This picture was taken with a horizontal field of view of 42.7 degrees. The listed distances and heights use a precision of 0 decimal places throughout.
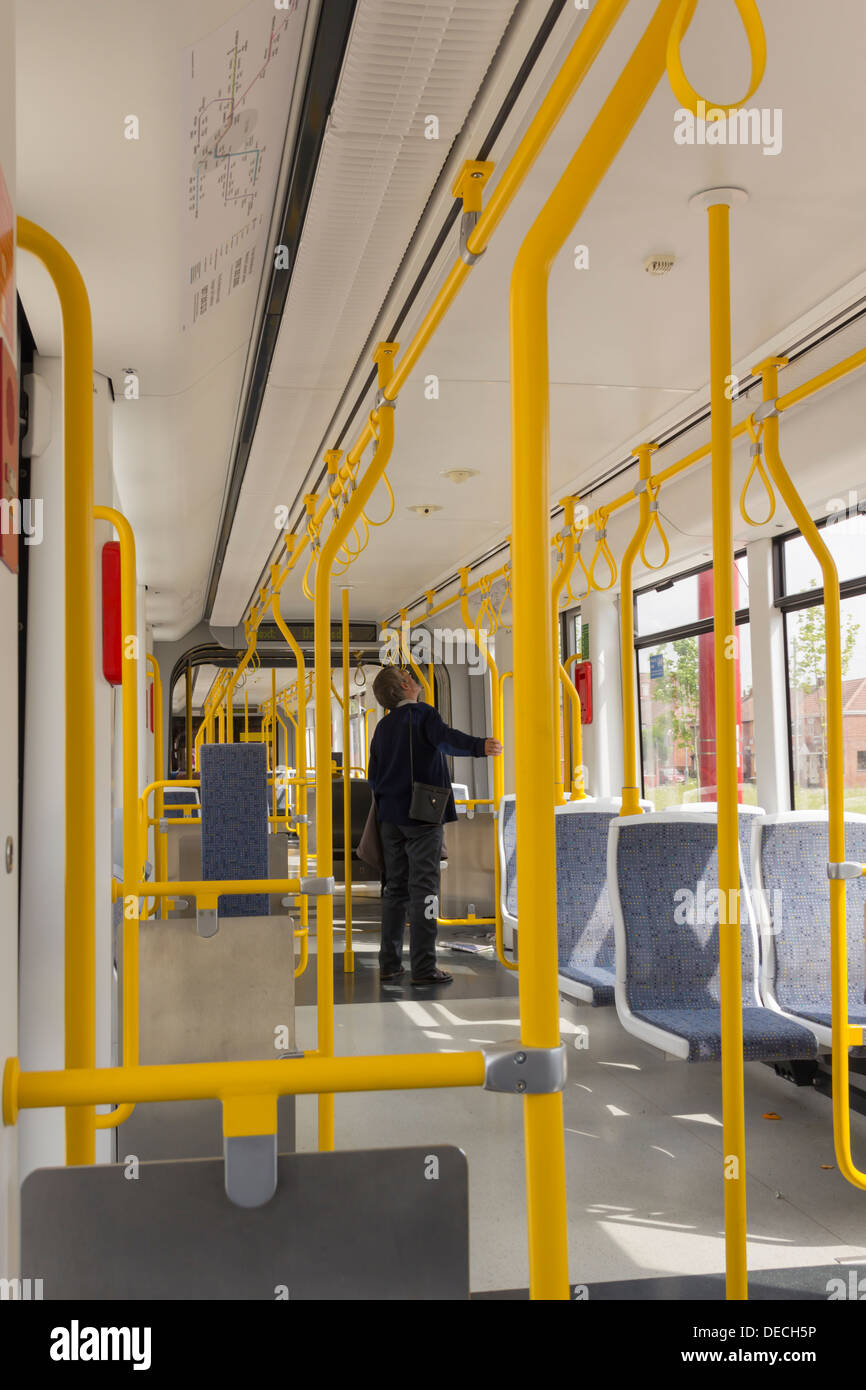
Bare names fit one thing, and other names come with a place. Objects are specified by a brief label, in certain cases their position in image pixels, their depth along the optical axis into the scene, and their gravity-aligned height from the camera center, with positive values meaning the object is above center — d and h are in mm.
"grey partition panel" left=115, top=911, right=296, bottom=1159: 3035 -580
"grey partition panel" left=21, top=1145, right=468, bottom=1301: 966 -399
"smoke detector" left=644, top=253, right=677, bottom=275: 3039 +1406
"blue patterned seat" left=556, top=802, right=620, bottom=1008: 4484 -467
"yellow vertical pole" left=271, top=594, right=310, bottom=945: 4719 +80
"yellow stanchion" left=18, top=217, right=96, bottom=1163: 1169 +60
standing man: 5730 -220
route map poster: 1940 +1305
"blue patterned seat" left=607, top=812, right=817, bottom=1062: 3578 -471
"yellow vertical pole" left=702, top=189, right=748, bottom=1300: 1684 -11
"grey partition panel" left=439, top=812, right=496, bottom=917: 6633 -523
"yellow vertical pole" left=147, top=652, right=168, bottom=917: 4691 +31
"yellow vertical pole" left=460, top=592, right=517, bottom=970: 5202 +241
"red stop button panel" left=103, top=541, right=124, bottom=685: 2590 +391
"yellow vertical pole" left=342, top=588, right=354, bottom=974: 5703 -521
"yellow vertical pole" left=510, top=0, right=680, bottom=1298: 1029 +117
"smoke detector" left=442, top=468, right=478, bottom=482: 5652 +1549
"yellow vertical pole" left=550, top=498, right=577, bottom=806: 3788 +851
